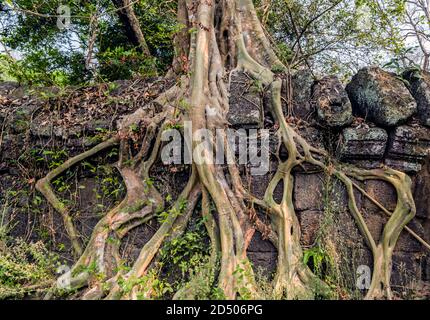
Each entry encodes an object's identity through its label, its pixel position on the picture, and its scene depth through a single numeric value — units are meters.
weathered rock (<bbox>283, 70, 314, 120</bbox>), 3.41
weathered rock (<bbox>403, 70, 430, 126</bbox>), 3.15
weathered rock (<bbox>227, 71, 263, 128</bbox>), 3.25
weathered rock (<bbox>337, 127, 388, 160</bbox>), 3.10
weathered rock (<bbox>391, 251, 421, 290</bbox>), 2.98
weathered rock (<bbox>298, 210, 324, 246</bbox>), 3.07
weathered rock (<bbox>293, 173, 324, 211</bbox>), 3.13
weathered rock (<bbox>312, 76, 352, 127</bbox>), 3.17
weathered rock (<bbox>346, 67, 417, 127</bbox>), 3.09
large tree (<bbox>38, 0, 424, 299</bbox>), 2.75
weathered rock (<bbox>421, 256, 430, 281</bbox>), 3.04
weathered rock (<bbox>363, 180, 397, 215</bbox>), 3.12
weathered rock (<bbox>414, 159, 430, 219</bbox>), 3.13
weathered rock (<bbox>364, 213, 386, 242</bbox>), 3.09
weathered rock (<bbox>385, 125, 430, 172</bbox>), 3.07
